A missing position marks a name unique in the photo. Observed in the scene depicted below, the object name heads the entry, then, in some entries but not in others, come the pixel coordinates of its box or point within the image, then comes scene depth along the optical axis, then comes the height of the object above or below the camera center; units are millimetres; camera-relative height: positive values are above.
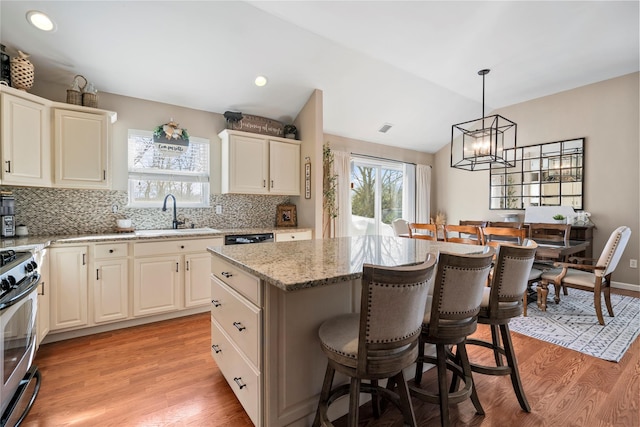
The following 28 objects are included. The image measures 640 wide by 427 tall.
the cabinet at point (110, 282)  2693 -692
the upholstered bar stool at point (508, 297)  1587 -491
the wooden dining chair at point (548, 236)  3462 -338
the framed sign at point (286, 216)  4281 -72
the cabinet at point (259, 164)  3715 +647
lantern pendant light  3321 +1068
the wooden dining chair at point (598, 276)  2896 -701
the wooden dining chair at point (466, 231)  3357 -237
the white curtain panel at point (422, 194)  6262 +398
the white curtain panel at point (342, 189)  4957 +393
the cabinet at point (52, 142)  2383 +638
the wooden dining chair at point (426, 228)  3768 -221
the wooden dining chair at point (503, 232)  2965 -220
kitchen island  1350 -557
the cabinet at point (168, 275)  2881 -682
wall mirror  4609 +601
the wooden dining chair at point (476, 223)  4447 -187
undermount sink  3033 -236
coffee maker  2482 -49
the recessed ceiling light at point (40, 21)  2370 +1612
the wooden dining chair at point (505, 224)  4772 -207
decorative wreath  3461 +974
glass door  5457 +353
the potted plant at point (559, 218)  4505 -94
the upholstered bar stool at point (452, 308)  1360 -479
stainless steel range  1405 -681
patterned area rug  2467 -1145
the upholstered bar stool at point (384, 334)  1079 -499
